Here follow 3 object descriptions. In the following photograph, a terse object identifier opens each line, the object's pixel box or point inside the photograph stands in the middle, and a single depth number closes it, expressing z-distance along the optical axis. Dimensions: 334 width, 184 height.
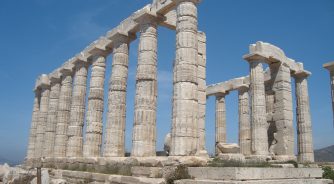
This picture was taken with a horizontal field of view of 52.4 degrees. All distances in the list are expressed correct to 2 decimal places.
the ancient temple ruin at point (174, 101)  16.19
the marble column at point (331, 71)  24.98
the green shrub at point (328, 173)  17.08
